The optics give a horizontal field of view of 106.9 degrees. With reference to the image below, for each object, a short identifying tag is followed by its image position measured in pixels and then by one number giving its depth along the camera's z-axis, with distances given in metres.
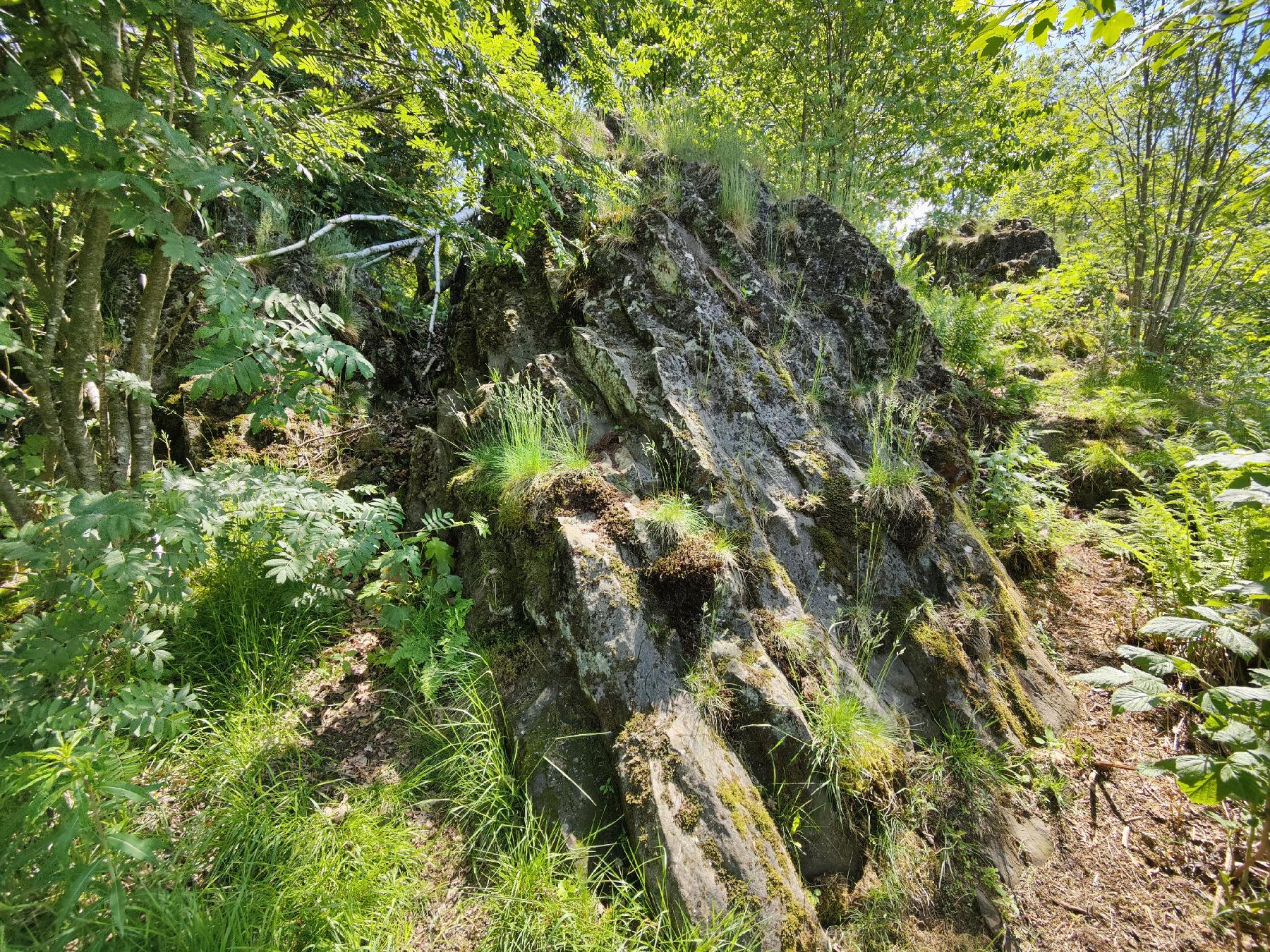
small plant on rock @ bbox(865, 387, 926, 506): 3.59
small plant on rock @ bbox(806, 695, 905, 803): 2.46
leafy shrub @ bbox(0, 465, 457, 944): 1.52
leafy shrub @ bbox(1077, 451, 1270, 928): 1.88
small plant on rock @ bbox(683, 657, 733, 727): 2.53
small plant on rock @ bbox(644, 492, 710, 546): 2.99
